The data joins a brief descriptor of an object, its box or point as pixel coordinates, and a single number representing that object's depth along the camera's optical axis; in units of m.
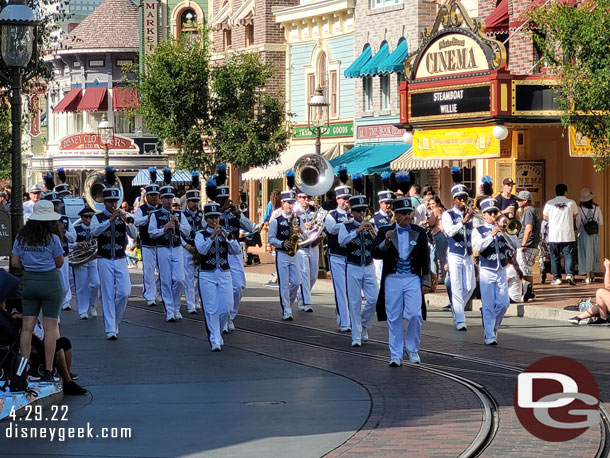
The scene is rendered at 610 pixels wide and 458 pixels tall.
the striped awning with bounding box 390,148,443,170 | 31.13
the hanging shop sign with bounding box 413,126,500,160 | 24.91
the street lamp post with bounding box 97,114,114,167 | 42.88
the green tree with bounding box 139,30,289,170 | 36.41
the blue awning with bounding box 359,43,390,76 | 34.62
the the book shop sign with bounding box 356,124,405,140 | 35.22
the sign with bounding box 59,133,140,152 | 55.91
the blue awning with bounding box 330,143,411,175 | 33.88
